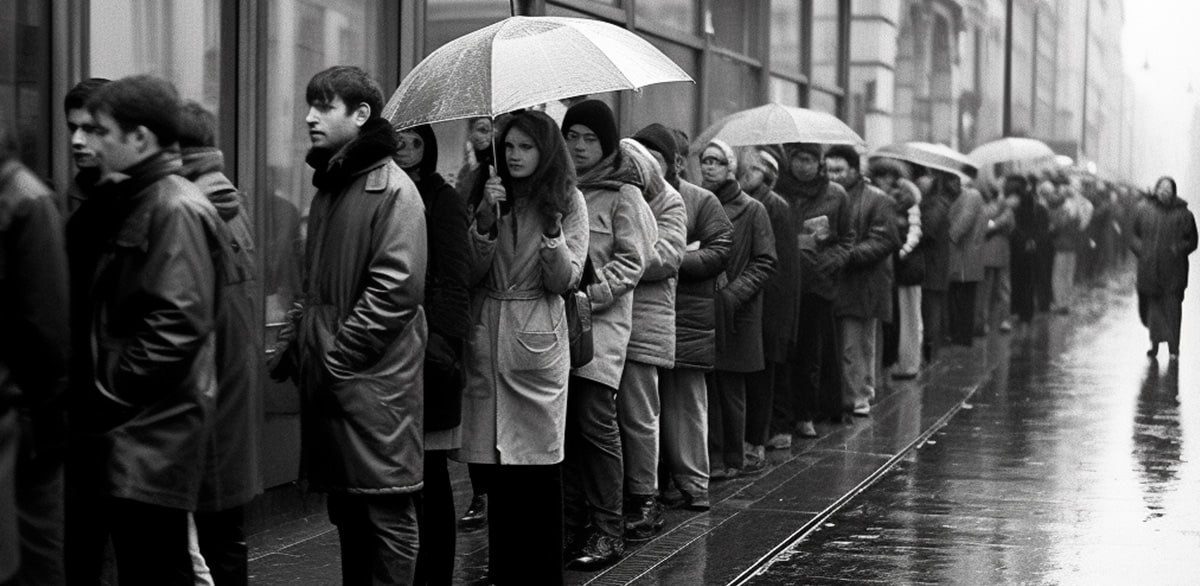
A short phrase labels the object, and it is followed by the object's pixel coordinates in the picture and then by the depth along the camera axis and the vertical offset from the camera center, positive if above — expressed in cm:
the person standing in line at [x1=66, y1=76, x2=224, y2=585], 514 -22
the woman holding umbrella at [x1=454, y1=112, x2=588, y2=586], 710 -37
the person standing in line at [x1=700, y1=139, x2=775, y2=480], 1035 -29
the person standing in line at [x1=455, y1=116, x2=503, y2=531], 724 +33
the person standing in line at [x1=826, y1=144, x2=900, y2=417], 1395 -18
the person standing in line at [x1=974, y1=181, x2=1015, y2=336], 2238 -19
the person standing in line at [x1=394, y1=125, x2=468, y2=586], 665 -31
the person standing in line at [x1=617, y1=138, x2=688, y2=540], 864 -43
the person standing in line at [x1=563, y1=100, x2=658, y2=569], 789 -30
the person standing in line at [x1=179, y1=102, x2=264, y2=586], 552 -45
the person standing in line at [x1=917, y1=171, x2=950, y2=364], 1848 +3
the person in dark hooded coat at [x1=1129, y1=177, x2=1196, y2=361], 1998 -1
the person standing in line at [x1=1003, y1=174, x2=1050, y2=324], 2472 +17
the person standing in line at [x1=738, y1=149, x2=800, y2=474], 1116 -25
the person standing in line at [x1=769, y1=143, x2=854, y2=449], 1266 -8
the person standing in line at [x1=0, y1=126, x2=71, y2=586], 424 -14
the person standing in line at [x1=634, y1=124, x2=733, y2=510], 948 -47
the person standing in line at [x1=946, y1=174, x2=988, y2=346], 2020 -2
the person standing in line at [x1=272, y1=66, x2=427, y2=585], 603 -24
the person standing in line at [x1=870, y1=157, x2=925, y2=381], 1681 -13
